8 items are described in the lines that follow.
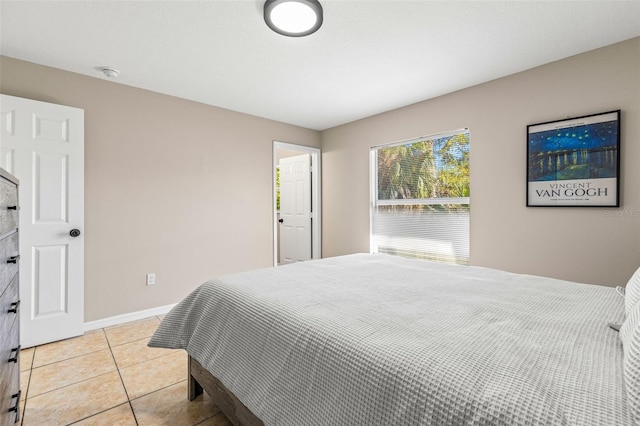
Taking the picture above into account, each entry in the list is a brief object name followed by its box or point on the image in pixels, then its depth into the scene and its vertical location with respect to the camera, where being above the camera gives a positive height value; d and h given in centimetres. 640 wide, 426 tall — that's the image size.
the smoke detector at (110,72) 270 +124
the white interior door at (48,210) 244 +1
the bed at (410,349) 72 -41
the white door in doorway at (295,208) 493 +6
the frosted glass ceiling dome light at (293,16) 182 +122
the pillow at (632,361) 62 -34
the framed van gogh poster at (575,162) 232 +41
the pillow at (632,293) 105 -30
